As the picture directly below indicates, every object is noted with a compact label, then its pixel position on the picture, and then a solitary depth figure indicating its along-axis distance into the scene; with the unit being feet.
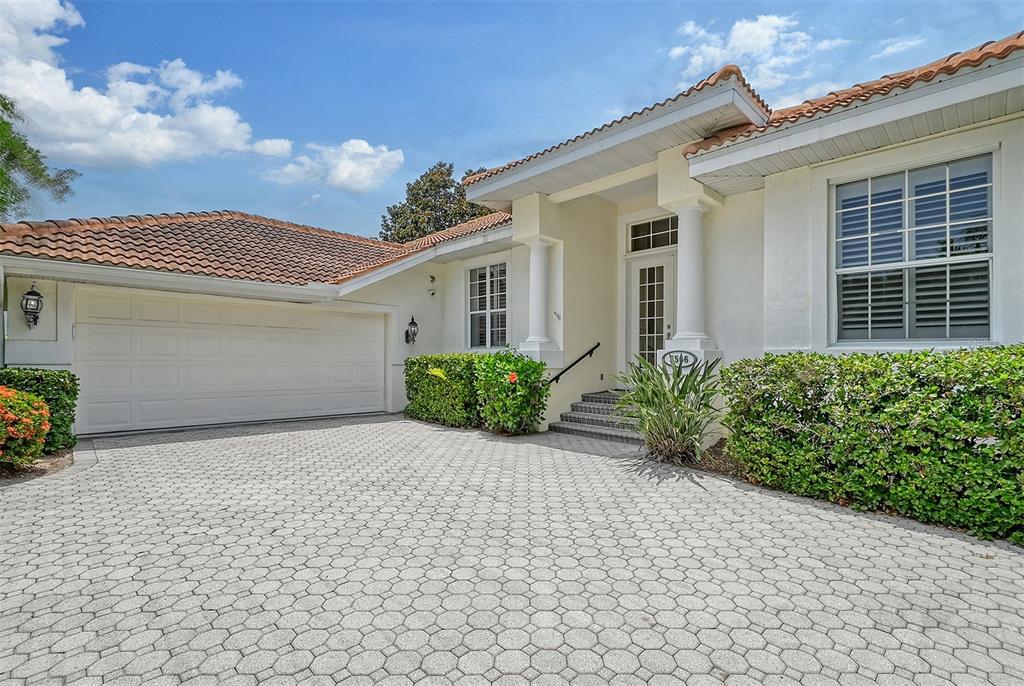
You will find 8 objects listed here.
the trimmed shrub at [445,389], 31.53
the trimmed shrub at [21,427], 18.53
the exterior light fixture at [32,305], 24.67
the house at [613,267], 17.43
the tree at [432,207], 84.84
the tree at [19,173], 33.83
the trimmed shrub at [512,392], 28.17
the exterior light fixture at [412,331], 39.81
